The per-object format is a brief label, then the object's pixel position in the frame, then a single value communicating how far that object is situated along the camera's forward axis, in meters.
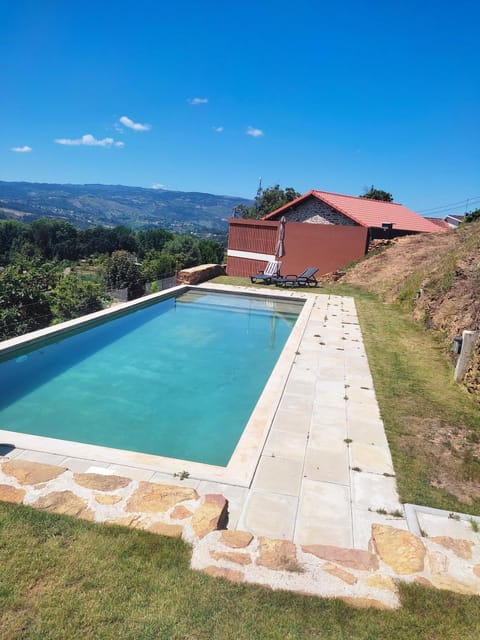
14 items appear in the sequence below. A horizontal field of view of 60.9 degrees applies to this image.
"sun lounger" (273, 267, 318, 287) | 17.80
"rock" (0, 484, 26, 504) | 3.52
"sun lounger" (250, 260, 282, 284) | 18.25
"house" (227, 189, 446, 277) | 20.02
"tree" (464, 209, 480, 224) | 22.73
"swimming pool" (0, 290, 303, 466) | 5.87
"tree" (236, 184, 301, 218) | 52.16
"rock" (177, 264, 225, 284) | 16.91
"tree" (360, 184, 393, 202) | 46.28
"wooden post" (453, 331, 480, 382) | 7.28
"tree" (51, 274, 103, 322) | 11.15
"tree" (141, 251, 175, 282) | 20.19
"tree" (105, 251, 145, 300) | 15.32
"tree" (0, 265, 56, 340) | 9.09
